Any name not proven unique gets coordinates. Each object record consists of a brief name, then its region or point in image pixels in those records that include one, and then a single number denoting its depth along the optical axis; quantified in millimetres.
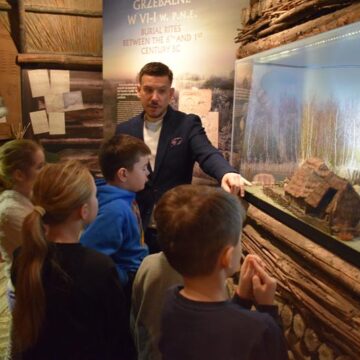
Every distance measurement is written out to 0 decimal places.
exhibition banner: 3223
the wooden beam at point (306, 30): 1746
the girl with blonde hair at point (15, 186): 1944
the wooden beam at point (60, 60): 4285
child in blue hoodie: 1654
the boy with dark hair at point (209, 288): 1026
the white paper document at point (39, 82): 4383
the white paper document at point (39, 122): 4480
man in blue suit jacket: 2445
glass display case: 1836
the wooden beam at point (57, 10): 4215
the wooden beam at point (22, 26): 4191
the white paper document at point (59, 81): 4402
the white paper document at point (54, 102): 4469
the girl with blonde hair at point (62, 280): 1321
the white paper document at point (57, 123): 4516
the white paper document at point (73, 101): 4480
